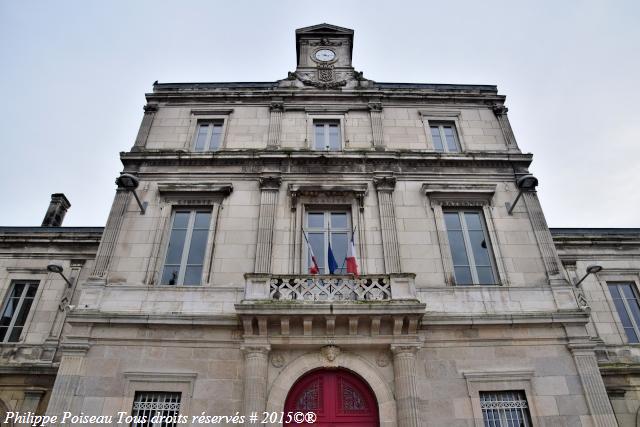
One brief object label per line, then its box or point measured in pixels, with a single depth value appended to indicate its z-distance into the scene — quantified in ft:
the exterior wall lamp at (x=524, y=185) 37.86
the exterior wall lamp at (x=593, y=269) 42.88
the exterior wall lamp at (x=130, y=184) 37.93
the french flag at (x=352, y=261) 34.81
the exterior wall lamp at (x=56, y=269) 44.23
